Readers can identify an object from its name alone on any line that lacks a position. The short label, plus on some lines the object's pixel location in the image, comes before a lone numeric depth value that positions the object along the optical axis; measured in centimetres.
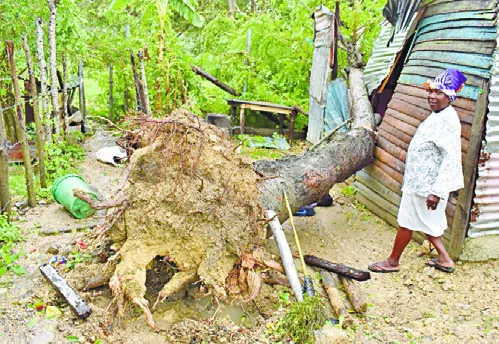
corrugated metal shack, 472
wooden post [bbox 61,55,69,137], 865
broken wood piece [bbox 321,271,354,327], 390
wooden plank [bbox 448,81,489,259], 463
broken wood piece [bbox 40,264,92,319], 353
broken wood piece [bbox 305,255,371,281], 460
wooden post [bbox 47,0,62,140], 722
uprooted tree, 364
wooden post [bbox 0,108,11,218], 493
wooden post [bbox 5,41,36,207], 521
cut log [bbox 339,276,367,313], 413
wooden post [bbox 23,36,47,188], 568
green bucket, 575
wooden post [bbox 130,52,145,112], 917
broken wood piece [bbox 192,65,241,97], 1152
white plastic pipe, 393
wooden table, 1069
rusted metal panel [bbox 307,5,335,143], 952
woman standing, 445
